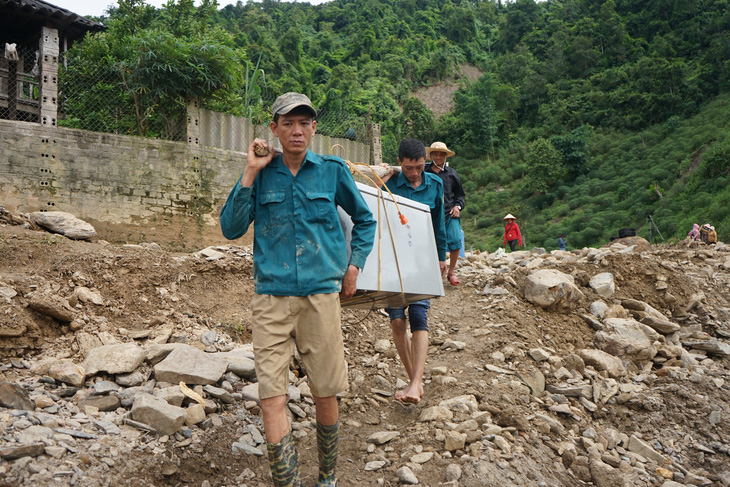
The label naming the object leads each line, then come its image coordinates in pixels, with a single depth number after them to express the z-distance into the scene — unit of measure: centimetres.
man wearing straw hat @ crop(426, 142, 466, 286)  487
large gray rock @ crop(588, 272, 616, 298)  577
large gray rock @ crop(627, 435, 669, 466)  337
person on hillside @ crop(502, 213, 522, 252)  1254
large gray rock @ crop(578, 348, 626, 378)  442
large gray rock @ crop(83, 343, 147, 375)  330
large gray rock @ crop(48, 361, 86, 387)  317
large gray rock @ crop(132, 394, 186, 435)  270
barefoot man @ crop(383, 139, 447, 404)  343
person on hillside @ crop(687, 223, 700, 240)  1294
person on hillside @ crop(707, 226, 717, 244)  1222
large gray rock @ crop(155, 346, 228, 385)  323
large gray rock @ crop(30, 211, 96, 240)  718
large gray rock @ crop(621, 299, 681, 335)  539
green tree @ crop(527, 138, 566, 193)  3584
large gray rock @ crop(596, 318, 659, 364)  473
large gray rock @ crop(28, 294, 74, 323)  399
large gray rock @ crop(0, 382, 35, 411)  270
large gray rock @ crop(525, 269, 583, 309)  528
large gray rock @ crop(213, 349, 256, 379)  354
